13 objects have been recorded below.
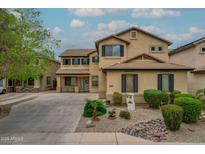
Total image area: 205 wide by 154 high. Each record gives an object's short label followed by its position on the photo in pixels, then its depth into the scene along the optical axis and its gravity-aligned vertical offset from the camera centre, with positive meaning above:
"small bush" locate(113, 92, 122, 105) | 8.80 -1.33
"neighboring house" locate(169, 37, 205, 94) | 7.74 +1.04
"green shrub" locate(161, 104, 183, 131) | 5.53 -1.54
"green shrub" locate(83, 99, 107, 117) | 7.15 -1.57
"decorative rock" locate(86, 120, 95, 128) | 6.09 -2.05
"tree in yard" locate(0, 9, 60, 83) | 7.06 +1.81
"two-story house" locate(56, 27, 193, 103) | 9.09 +0.74
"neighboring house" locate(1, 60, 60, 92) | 16.78 -0.76
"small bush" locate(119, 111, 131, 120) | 6.76 -1.80
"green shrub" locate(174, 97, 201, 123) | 6.14 -1.37
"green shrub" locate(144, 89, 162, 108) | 8.12 -1.18
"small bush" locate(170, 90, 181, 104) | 8.49 -1.06
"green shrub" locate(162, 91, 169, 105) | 8.19 -1.19
